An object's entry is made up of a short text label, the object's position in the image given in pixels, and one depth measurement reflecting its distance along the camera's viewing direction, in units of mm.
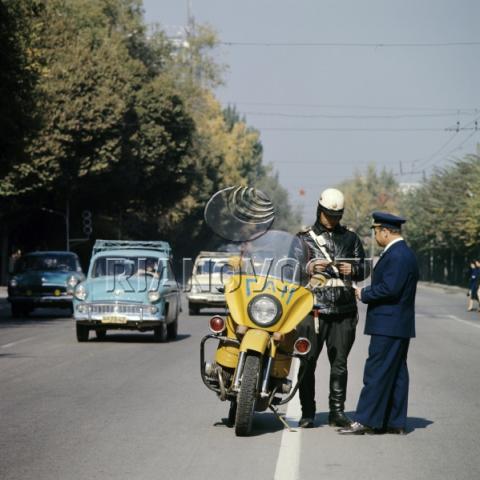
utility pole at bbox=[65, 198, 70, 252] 60094
